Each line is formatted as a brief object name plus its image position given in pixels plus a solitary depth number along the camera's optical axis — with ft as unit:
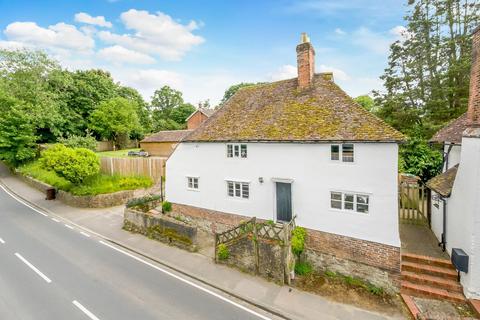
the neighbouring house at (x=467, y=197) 26.09
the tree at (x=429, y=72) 65.62
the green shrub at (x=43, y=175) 71.48
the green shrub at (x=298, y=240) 35.70
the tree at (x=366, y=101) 179.22
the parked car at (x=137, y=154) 128.25
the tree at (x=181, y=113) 226.99
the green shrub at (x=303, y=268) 36.14
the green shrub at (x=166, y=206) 55.16
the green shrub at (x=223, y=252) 38.04
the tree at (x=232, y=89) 220.51
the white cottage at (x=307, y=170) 32.32
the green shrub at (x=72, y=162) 59.31
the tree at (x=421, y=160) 49.24
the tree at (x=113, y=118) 142.10
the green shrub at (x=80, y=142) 102.06
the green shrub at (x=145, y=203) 53.83
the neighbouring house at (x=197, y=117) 152.97
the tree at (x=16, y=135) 91.29
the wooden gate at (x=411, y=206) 43.50
